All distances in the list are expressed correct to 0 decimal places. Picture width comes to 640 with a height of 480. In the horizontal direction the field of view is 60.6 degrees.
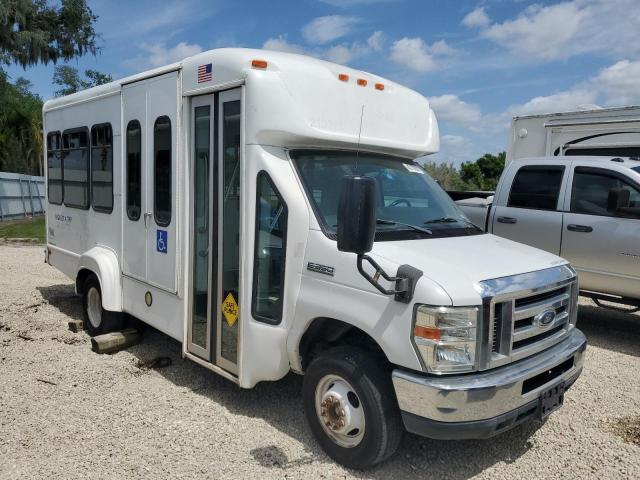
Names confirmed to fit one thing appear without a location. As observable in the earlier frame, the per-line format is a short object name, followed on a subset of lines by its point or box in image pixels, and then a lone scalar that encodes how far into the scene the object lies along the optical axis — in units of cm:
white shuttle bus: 316
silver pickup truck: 632
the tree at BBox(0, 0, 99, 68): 1627
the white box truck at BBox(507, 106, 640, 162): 847
